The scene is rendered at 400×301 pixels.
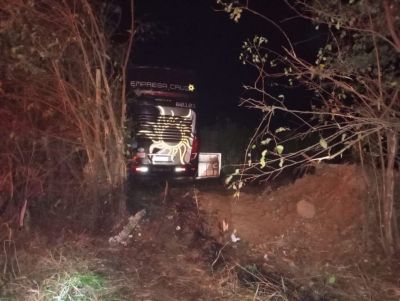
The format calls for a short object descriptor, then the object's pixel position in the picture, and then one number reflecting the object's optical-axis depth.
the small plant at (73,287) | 5.61
